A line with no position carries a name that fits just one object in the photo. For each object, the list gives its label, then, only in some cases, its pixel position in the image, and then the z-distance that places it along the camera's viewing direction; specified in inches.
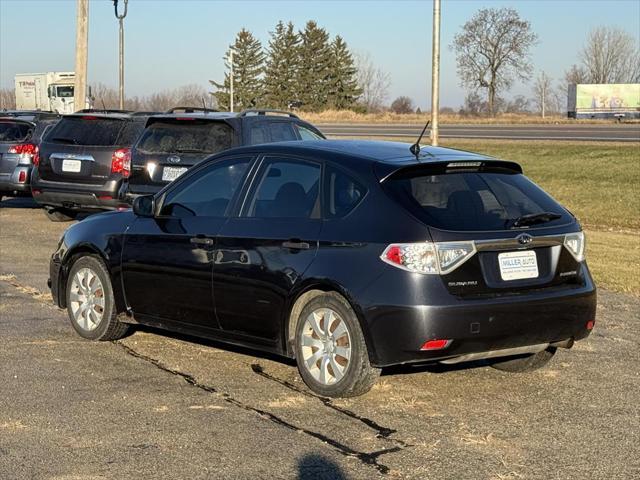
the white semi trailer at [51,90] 2215.8
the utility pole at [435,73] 747.4
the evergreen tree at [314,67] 3587.6
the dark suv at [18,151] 719.7
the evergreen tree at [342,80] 3595.0
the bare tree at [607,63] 3641.7
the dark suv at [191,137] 494.0
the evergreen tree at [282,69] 3613.9
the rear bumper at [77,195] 591.5
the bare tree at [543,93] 3351.4
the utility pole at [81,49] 962.7
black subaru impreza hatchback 237.3
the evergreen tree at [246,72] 3686.0
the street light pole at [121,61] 1697.8
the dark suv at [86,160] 594.5
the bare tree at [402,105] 4037.9
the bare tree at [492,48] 3297.2
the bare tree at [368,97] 4163.4
